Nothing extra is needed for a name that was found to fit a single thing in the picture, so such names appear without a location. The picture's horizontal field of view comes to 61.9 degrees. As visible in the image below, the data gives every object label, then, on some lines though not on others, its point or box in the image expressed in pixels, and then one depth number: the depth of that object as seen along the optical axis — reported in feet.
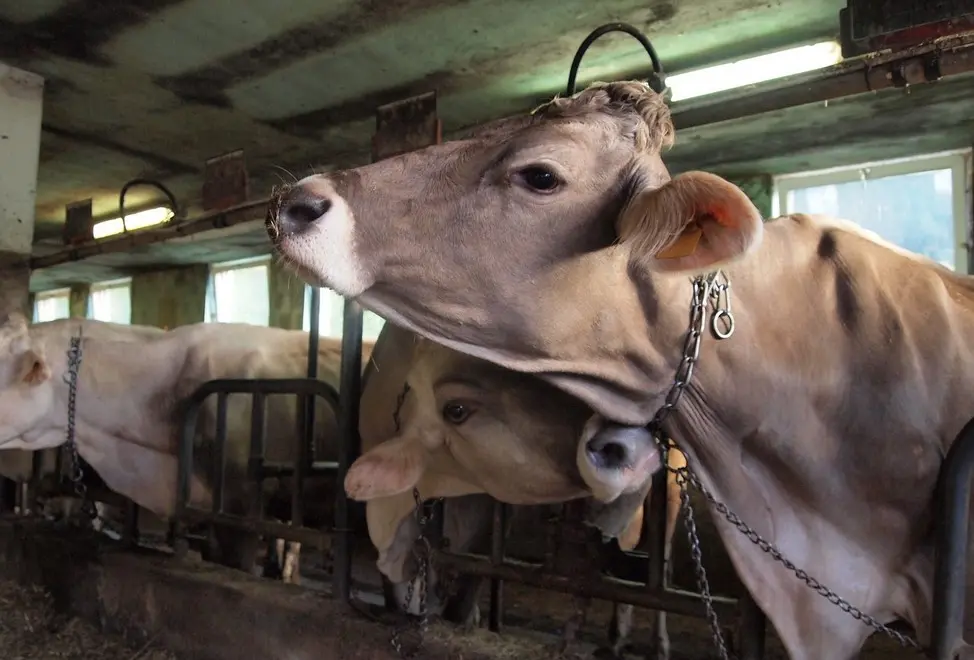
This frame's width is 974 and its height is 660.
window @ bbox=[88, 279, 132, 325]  41.42
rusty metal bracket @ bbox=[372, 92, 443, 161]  9.39
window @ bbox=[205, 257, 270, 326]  34.78
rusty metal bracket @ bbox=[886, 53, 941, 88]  5.64
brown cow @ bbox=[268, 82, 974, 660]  5.31
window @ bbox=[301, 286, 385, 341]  30.20
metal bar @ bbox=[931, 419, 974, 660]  5.03
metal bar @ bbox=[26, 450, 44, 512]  14.45
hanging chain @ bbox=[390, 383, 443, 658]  7.69
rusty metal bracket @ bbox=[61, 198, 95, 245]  16.33
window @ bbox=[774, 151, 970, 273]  19.35
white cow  12.07
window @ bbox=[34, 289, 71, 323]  46.93
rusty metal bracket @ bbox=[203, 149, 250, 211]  12.07
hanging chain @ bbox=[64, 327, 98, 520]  12.48
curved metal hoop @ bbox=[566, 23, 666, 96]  6.89
